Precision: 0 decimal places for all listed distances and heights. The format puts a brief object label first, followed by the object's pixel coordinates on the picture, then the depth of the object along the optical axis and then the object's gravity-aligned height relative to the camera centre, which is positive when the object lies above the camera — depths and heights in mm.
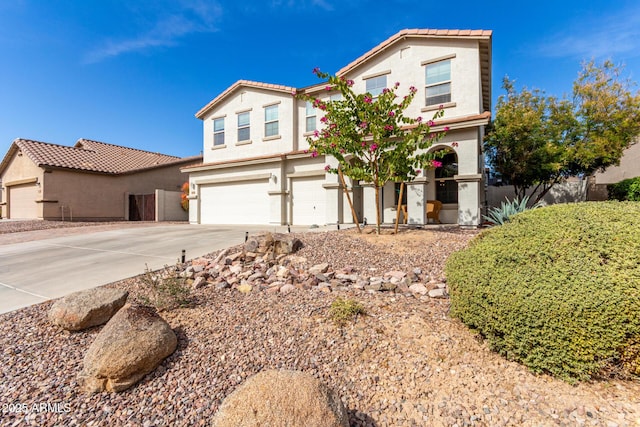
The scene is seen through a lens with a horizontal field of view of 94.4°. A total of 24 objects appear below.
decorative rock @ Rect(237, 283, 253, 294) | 4645 -1200
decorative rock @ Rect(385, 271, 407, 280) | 4882 -1047
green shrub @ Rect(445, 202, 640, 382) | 2340 -714
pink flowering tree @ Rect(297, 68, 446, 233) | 7371 +1955
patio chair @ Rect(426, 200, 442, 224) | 11641 +108
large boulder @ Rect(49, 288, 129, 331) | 3557 -1171
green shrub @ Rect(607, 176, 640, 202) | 12555 +945
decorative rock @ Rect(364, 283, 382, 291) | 4455 -1134
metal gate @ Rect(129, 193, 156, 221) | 19266 +425
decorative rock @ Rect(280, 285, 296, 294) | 4511 -1177
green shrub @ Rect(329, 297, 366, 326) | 3402 -1161
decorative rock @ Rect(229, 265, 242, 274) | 5451 -1046
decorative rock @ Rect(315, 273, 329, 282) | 4945 -1104
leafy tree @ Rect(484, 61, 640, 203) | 11766 +3261
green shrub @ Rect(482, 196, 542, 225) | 7700 +6
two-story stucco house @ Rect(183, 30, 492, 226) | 10141 +3109
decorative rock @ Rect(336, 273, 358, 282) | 4906 -1088
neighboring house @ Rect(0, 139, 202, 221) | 17219 +1949
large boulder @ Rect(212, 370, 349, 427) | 1788 -1214
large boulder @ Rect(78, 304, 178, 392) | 2703 -1323
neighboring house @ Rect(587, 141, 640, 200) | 15633 +2200
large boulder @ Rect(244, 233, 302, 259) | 6285 -717
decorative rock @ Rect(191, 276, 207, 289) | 4822 -1147
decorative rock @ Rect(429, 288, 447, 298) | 4063 -1129
